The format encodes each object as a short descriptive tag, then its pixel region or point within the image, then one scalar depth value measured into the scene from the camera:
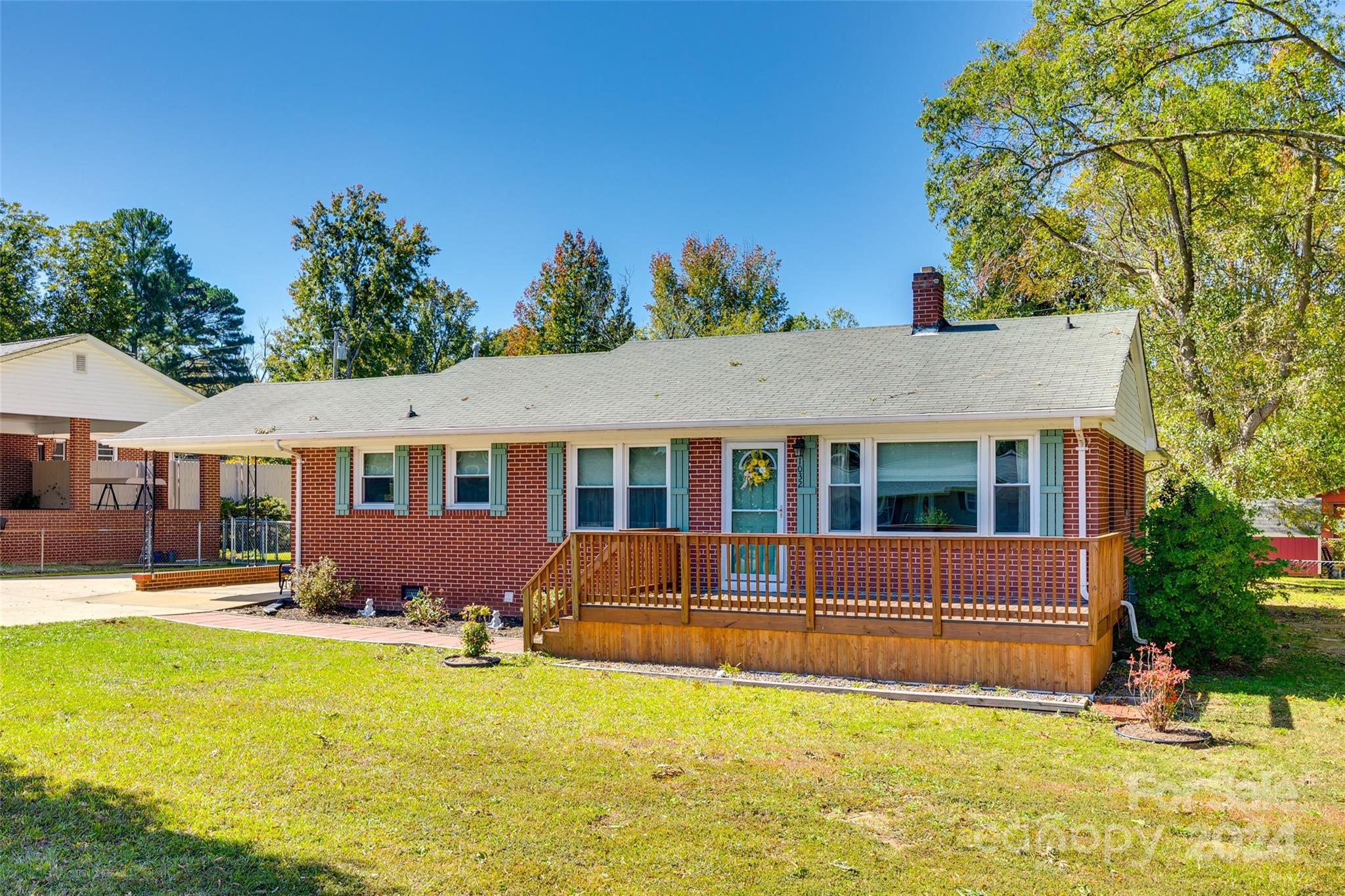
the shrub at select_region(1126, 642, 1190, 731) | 7.67
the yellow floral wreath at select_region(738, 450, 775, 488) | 12.73
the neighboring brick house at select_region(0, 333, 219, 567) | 23.84
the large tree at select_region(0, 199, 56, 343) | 38.38
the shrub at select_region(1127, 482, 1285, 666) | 10.52
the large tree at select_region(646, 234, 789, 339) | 44.75
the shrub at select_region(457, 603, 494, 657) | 10.66
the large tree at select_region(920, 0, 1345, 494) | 17.06
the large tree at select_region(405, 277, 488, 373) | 47.69
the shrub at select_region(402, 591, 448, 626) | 13.73
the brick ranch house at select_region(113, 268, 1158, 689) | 10.24
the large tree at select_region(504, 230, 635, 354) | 42.75
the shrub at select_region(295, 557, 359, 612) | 14.88
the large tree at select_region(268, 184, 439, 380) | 37.84
